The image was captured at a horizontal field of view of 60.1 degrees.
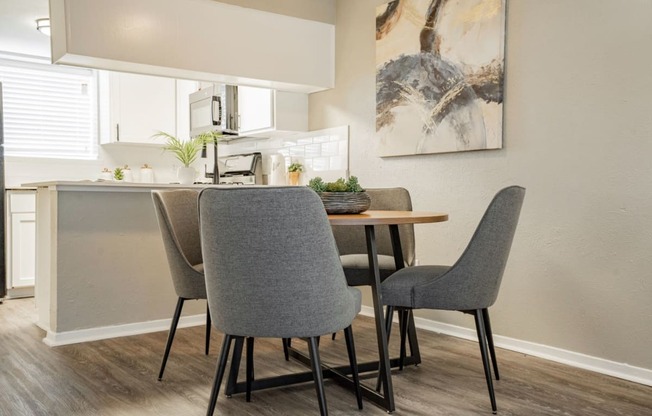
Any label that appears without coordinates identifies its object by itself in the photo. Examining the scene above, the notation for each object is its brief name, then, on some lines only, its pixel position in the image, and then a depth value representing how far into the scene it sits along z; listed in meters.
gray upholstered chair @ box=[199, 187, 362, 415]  1.72
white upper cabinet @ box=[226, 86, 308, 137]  4.41
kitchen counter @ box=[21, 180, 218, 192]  3.18
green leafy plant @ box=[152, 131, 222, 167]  3.89
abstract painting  3.10
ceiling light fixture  4.43
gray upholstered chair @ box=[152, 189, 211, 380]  2.50
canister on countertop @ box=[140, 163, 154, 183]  5.58
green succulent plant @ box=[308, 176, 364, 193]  2.34
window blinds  5.35
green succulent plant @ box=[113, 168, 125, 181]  4.95
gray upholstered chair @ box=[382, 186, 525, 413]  2.13
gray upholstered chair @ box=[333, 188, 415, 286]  2.82
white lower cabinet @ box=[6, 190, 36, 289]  4.65
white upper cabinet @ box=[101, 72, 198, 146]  5.39
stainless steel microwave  4.84
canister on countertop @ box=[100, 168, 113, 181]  5.20
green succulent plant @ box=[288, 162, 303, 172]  4.35
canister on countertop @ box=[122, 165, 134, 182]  5.43
